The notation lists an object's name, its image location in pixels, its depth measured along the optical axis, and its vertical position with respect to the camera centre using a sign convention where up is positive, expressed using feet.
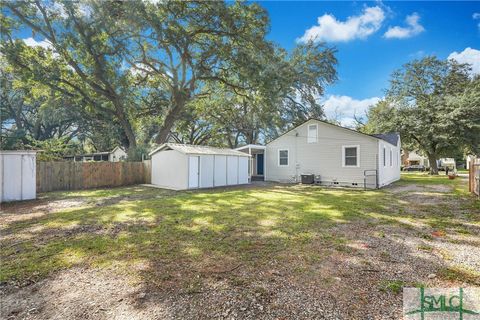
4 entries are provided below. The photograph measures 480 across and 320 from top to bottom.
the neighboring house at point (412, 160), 136.36 +1.53
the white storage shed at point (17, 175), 28.63 -1.34
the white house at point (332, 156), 44.60 +1.35
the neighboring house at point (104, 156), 97.76 +3.00
